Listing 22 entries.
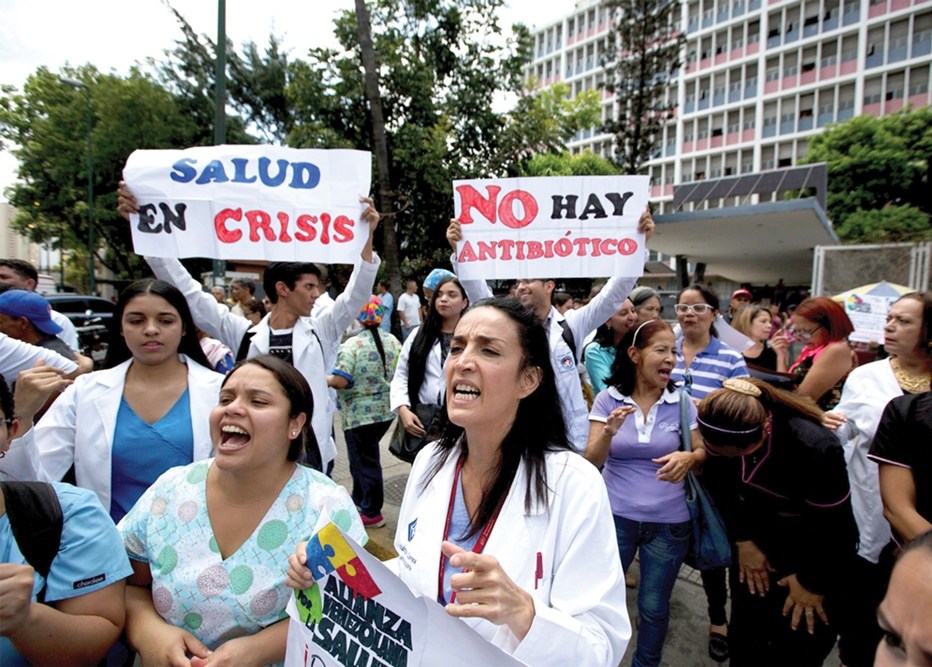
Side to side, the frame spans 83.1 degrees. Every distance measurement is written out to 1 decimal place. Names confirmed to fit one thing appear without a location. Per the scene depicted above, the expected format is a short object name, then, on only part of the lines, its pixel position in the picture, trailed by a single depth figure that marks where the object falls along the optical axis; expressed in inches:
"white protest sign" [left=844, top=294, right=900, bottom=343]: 251.3
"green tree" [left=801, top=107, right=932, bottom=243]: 1125.7
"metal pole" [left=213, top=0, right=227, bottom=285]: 359.3
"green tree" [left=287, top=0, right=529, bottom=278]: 589.3
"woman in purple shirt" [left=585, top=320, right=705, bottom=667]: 98.9
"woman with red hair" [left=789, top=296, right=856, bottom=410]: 142.2
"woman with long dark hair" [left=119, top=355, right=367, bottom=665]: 60.9
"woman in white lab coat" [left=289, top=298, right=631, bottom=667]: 45.6
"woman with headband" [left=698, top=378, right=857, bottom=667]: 83.8
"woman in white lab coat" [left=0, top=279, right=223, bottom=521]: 83.4
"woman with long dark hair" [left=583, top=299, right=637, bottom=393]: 162.2
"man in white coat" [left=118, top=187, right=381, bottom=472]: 121.0
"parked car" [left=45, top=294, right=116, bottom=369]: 350.0
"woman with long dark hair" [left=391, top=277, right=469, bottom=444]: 146.4
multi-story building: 1601.9
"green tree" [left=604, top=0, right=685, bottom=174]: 941.8
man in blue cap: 128.2
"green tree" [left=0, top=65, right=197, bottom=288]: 795.4
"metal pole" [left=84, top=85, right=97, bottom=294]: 823.1
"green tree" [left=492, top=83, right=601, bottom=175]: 644.1
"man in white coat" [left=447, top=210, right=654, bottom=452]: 132.7
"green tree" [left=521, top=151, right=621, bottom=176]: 979.9
